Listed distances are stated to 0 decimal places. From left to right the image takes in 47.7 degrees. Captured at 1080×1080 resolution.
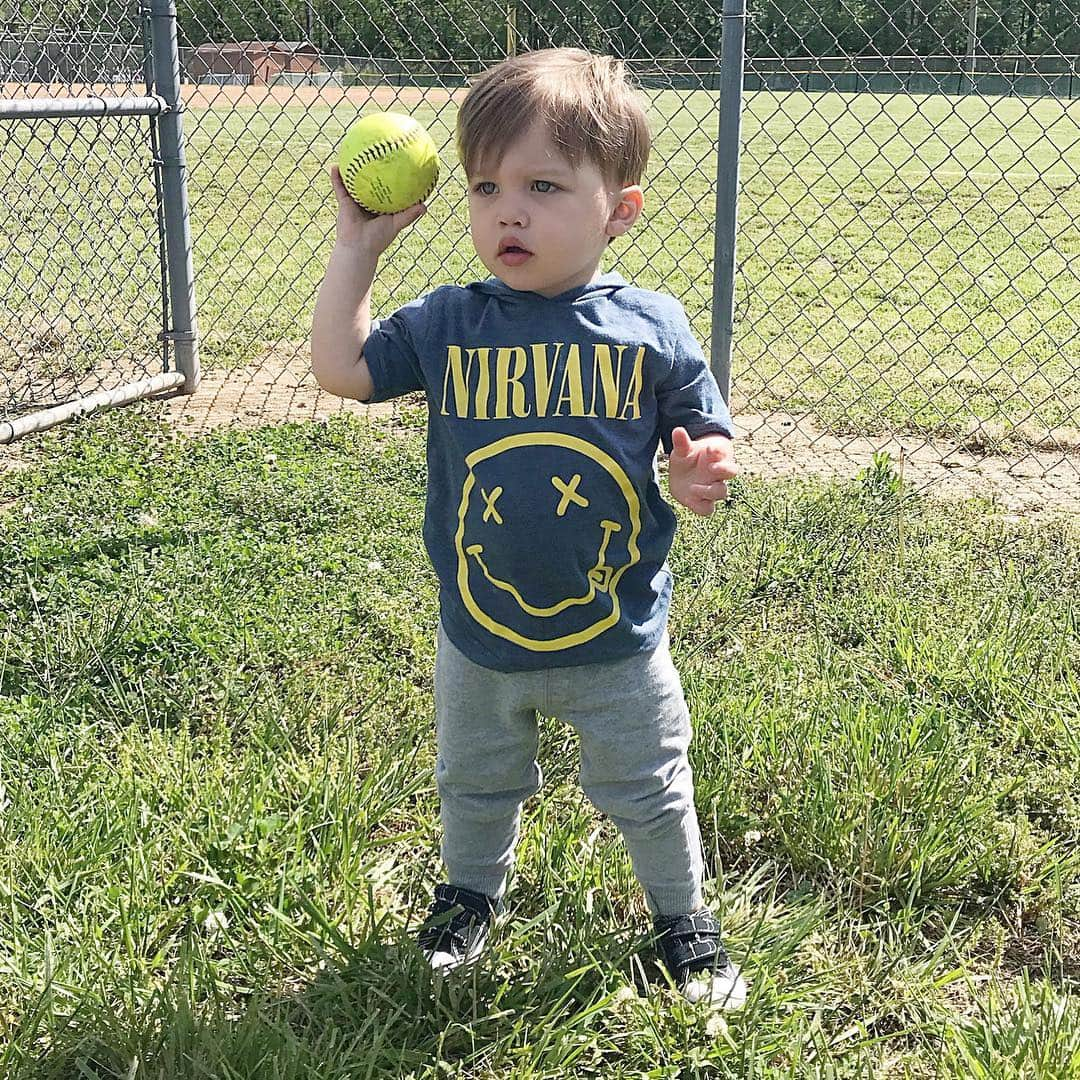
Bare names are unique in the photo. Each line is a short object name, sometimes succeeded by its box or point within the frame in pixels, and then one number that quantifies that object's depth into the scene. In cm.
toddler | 182
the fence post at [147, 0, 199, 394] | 530
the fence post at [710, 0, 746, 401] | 448
